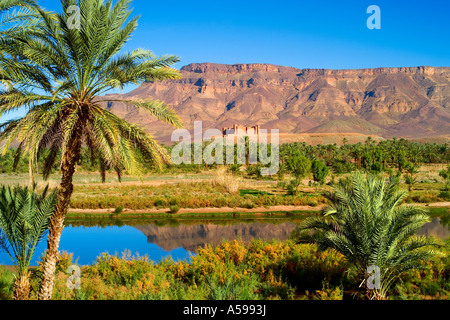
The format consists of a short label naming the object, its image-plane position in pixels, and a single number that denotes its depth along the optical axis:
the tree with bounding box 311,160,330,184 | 36.94
